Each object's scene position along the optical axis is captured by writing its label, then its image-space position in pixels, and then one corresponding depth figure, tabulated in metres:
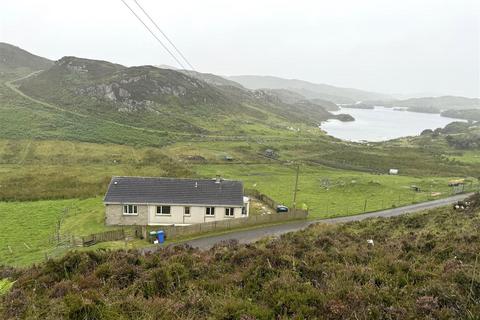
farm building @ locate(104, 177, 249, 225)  39.59
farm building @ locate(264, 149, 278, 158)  95.88
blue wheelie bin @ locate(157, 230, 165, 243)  34.16
